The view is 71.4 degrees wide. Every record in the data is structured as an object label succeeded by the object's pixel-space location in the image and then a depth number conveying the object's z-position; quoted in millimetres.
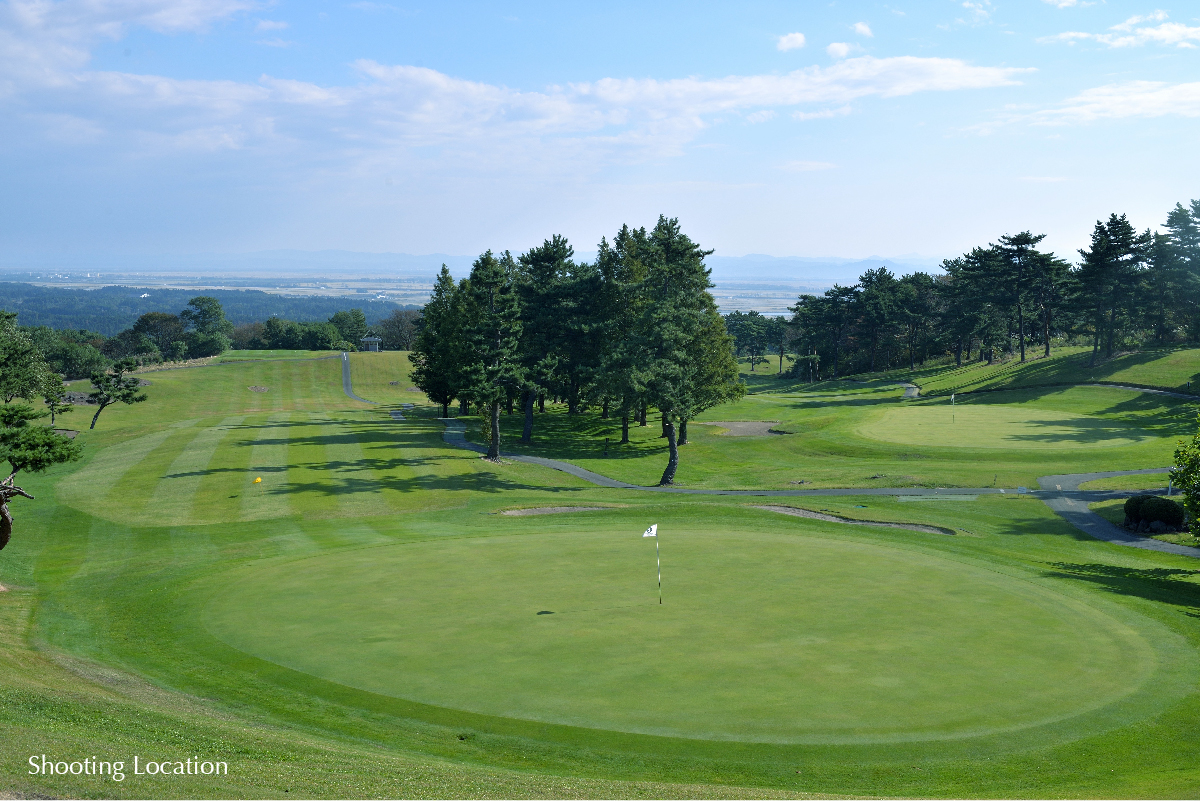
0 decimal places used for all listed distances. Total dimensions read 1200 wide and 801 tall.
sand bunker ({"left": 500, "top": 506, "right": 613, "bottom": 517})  44938
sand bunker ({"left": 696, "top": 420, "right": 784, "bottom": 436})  81688
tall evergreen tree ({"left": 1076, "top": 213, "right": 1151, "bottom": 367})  99125
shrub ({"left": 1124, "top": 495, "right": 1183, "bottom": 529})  40812
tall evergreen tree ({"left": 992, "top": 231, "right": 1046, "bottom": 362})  114494
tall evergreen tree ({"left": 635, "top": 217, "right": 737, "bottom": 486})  61375
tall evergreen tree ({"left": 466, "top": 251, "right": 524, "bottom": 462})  65250
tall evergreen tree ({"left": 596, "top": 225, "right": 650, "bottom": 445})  61688
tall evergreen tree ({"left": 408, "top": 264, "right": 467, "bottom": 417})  81938
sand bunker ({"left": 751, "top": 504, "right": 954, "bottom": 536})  40406
